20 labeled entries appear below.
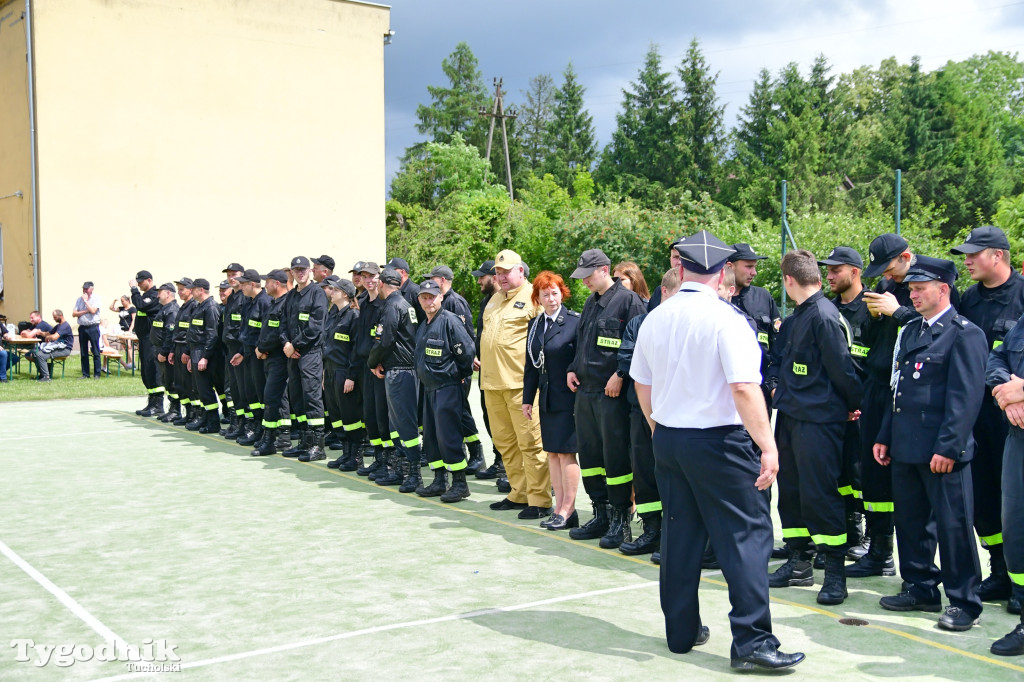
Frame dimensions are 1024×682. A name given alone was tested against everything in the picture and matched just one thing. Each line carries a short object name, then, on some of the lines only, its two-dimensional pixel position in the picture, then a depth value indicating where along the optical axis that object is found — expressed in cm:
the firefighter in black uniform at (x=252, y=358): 1227
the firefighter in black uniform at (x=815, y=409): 589
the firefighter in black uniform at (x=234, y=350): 1263
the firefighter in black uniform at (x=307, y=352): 1134
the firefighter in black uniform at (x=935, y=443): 529
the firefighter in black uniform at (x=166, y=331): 1475
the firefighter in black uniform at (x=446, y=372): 884
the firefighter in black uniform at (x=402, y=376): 944
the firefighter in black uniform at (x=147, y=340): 1523
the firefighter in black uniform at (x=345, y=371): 1059
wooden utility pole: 5644
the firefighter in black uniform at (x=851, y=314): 637
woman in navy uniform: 779
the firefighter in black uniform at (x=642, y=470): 691
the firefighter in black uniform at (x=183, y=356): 1404
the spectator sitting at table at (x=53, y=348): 2150
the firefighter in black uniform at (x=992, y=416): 578
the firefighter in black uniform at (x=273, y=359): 1159
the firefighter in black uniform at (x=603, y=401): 721
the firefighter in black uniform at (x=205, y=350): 1348
